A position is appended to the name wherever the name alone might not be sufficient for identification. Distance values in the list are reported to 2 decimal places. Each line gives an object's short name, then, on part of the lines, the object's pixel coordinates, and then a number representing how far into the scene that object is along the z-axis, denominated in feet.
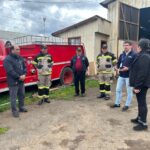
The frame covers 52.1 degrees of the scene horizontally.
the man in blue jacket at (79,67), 17.00
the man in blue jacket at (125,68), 13.34
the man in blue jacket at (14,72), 12.45
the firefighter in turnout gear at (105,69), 16.01
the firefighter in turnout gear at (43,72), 15.25
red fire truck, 16.32
